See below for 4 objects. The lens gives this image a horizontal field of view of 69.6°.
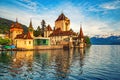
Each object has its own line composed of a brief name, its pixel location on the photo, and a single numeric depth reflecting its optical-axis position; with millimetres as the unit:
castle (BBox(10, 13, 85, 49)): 41797
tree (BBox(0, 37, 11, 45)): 40177
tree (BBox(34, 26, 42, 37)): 57802
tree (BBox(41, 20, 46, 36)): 68956
